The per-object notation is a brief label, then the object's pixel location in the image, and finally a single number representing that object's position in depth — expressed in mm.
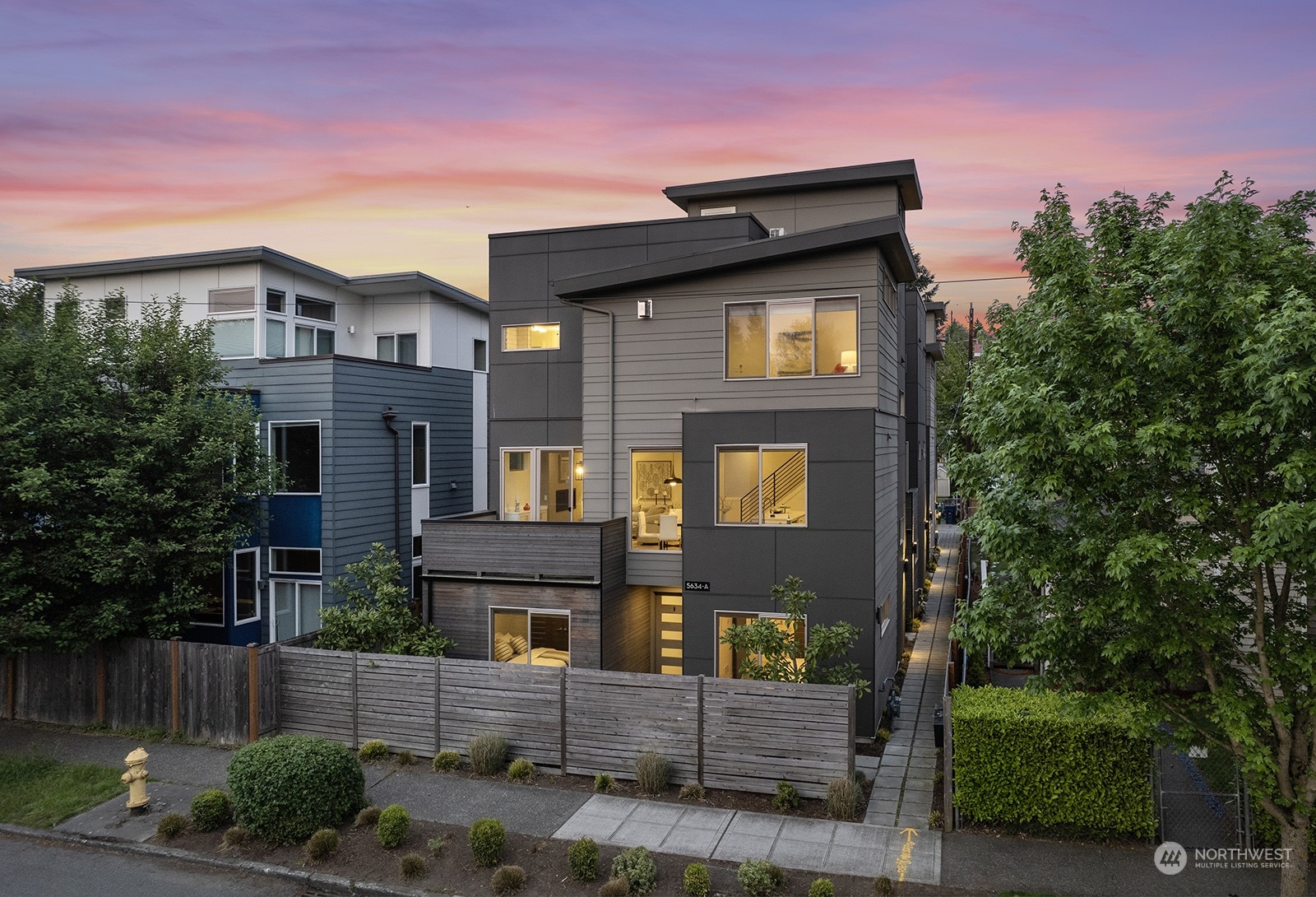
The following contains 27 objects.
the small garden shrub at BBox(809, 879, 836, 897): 8367
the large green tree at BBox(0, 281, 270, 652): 13750
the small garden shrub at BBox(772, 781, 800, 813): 10836
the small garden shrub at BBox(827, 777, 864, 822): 10516
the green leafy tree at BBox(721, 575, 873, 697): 11992
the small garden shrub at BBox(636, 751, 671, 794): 11430
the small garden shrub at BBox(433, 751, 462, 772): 12359
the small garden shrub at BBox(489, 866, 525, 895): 8938
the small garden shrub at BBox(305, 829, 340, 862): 9758
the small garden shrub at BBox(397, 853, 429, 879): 9336
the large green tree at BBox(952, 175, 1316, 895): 7031
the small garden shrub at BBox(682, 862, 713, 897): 8742
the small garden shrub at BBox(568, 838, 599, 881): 9031
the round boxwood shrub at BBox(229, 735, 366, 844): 10117
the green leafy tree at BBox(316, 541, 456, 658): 13984
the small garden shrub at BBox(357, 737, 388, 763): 12812
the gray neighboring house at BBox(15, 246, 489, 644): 18328
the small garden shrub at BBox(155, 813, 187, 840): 10391
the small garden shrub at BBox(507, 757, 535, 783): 11953
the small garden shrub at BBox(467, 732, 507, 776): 12086
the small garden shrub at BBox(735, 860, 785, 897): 8703
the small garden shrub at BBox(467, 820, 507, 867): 9422
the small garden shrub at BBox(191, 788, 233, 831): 10531
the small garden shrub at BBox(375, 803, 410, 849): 9898
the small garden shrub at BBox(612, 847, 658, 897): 8844
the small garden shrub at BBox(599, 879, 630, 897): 8680
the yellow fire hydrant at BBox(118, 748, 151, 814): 11000
